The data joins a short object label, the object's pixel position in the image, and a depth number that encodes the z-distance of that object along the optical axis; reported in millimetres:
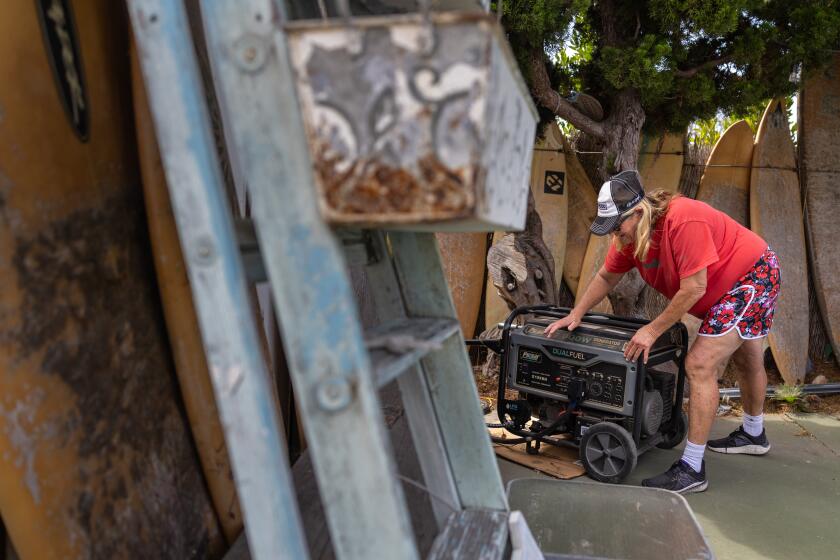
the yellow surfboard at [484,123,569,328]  4867
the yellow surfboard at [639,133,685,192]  4859
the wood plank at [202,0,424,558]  780
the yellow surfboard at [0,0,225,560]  999
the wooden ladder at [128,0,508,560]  783
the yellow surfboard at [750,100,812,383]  4848
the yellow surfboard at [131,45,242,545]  1302
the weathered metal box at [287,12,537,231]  724
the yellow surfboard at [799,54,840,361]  4902
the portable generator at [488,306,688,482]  3051
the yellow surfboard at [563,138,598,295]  5008
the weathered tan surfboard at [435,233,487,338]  4953
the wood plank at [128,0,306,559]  803
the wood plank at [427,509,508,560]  1130
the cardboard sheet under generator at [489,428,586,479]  3225
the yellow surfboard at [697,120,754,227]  4922
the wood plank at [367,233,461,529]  1234
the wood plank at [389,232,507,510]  1256
